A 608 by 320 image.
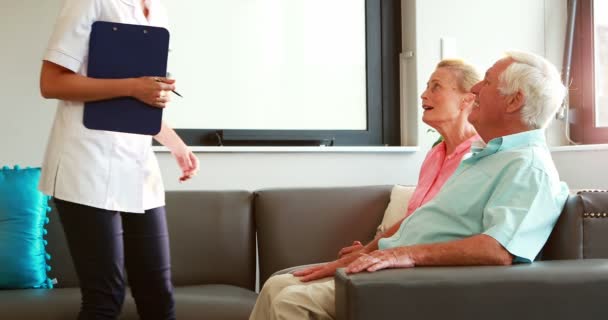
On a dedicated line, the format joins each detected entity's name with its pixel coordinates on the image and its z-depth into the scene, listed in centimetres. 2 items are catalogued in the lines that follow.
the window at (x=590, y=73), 360
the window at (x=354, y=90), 346
